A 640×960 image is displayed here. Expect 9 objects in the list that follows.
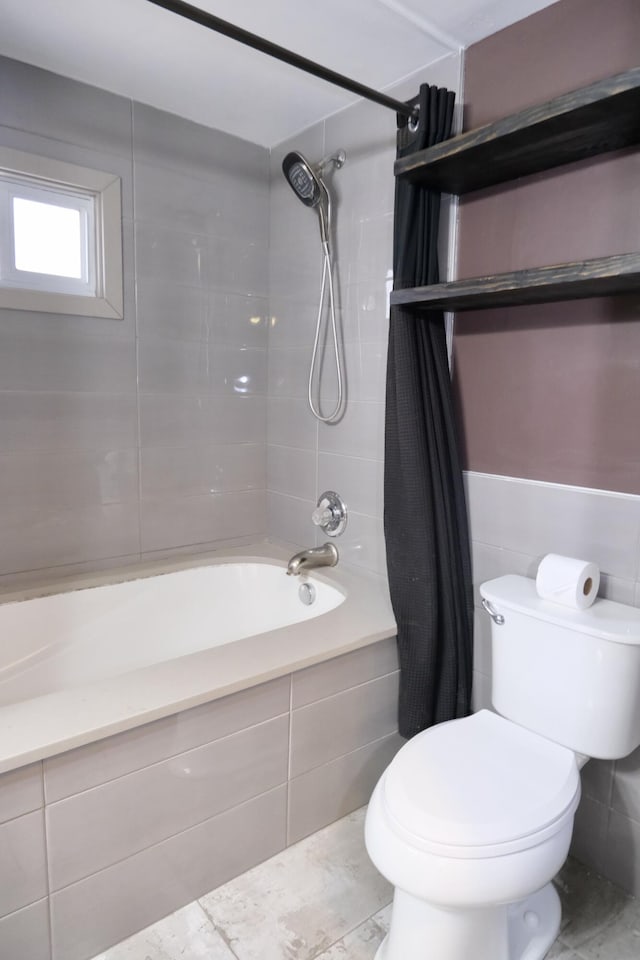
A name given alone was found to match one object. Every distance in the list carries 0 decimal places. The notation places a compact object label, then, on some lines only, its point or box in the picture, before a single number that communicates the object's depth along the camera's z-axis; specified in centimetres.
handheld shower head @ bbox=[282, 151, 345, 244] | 204
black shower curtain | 172
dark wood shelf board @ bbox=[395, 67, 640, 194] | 123
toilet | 111
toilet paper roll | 141
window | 188
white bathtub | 127
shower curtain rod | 129
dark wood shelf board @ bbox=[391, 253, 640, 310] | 124
